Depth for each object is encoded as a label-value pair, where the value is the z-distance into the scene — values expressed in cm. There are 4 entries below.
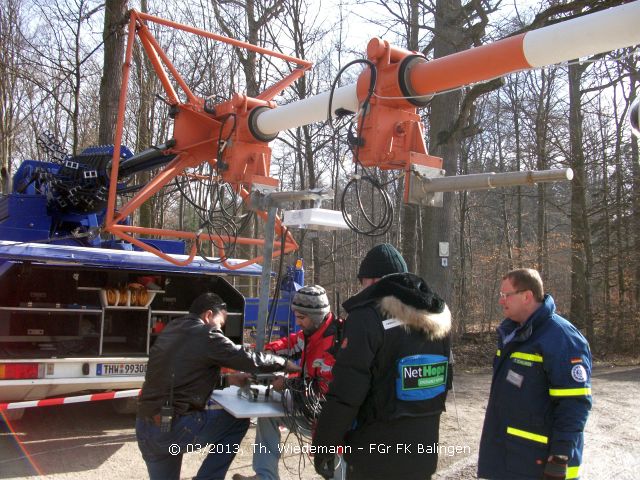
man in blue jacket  303
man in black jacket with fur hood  284
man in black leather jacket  389
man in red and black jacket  412
